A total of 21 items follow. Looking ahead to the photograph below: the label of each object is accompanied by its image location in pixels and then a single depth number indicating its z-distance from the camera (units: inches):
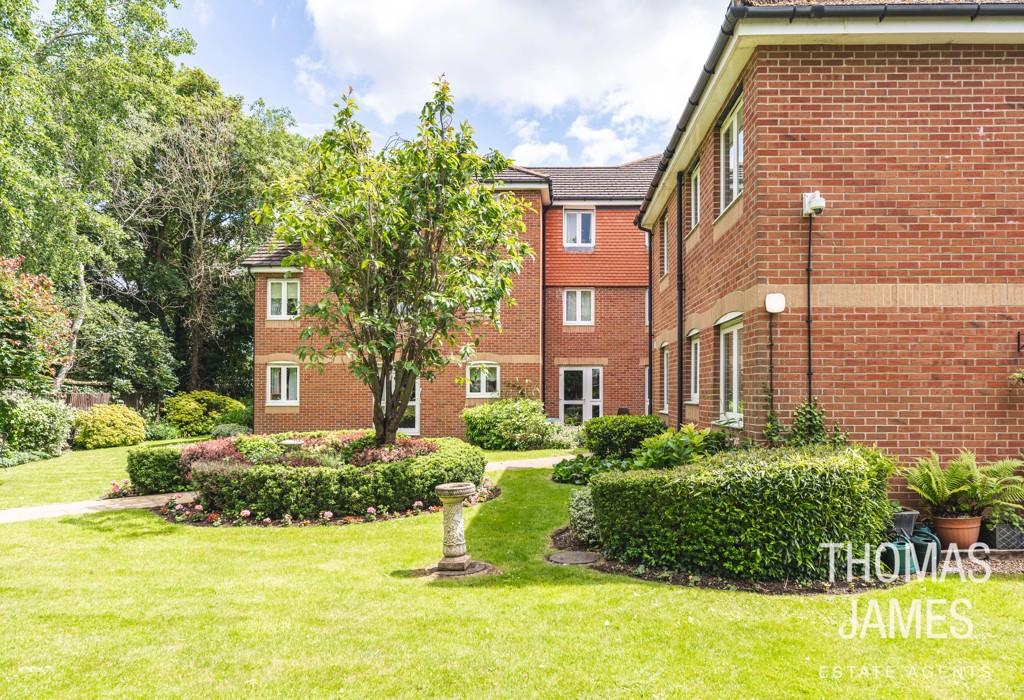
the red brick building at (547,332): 786.2
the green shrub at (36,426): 679.7
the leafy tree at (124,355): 927.7
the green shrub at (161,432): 909.8
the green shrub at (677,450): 305.7
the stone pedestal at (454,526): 265.9
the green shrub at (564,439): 708.7
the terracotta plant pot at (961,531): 250.7
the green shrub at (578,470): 454.6
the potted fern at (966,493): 250.1
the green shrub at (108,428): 800.3
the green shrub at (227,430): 855.7
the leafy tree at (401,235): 408.5
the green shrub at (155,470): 462.9
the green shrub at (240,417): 920.9
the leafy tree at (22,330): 478.9
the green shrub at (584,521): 299.6
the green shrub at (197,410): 956.6
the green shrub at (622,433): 502.5
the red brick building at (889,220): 272.8
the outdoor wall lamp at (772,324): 276.8
